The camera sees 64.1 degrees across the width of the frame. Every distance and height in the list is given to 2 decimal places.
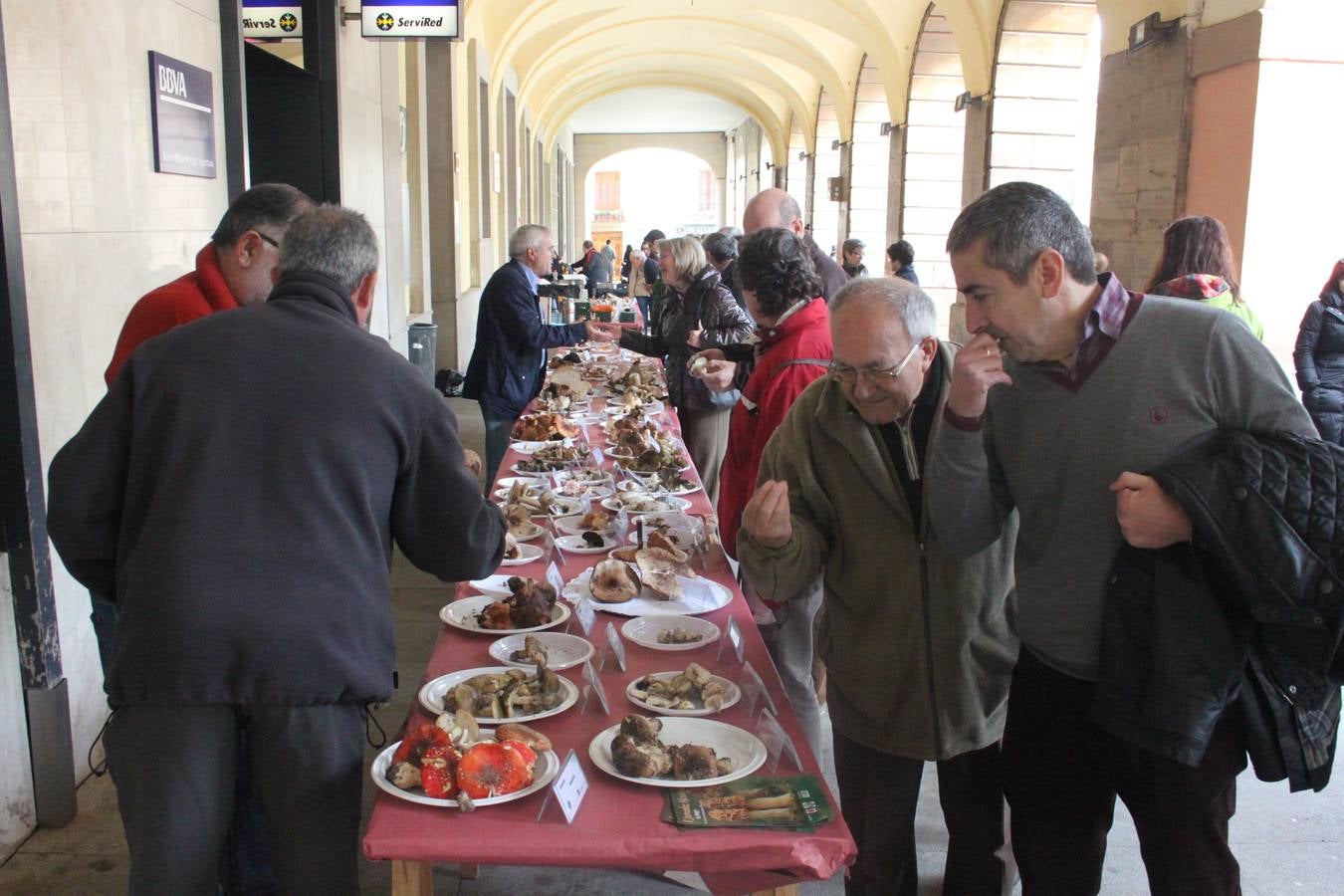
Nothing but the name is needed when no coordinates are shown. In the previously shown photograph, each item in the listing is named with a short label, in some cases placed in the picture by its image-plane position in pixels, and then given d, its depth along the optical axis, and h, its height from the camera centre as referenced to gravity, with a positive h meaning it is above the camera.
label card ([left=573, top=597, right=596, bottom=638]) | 2.42 -0.82
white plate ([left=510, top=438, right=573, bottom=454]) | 4.51 -0.84
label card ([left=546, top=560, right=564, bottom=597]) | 2.71 -0.82
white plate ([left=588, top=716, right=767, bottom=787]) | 1.82 -0.86
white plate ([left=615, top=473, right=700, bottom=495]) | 3.83 -0.84
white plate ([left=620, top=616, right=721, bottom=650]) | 2.41 -0.86
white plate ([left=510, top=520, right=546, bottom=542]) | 3.21 -0.85
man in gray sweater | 1.69 -0.34
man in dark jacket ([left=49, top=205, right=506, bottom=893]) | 1.70 -0.48
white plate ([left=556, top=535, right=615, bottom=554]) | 3.13 -0.86
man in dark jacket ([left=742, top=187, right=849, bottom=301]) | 4.69 +0.14
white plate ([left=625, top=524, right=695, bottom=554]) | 3.08 -0.83
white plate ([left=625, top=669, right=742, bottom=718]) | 2.02 -0.86
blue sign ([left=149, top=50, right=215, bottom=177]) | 3.56 +0.44
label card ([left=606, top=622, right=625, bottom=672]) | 2.24 -0.82
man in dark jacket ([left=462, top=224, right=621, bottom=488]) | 5.66 -0.48
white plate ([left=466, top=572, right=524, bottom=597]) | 2.70 -0.85
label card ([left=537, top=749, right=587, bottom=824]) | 1.65 -0.83
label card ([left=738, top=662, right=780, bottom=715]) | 2.05 -0.84
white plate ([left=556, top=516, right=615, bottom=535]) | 3.28 -0.87
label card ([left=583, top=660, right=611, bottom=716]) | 2.04 -0.83
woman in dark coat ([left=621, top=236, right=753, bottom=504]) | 5.23 -0.43
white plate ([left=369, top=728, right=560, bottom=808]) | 1.69 -0.86
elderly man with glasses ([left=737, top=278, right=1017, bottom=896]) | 2.09 -0.65
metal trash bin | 9.48 -0.89
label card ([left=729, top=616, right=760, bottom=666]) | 2.29 -0.83
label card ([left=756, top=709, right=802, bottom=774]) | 1.86 -0.85
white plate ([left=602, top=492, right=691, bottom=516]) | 3.56 -0.84
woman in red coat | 3.06 -0.31
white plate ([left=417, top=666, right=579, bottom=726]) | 2.01 -0.85
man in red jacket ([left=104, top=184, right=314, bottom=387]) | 2.42 -0.06
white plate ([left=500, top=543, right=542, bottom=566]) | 2.96 -0.86
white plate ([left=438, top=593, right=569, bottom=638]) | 2.45 -0.85
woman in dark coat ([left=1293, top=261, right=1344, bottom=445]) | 5.38 -0.52
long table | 1.61 -0.88
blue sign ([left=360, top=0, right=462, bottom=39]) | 6.01 +1.26
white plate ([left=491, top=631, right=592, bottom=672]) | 2.26 -0.86
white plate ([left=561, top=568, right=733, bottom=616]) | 2.59 -0.86
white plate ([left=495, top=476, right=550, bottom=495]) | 3.84 -0.84
